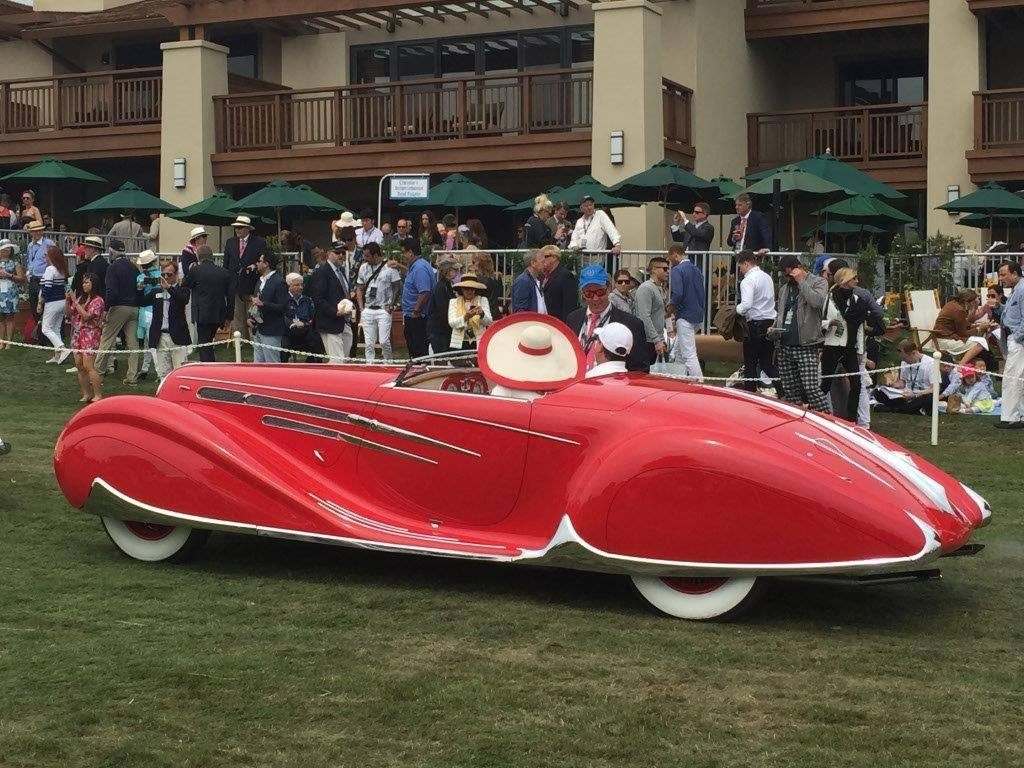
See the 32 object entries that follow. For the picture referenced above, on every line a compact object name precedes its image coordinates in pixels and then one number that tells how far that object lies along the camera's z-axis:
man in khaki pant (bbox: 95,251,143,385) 17.56
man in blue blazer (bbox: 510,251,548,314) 15.60
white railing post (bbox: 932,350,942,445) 14.35
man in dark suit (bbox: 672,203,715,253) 19.02
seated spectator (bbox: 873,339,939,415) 16.97
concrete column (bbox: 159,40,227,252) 28.12
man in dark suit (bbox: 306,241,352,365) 16.80
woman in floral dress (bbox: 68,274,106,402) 16.78
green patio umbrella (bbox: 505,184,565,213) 22.44
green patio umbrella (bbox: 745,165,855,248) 18.72
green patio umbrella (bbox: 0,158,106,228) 26.69
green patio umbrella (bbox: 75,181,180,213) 25.23
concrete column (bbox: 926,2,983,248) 25.22
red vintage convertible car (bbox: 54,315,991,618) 7.12
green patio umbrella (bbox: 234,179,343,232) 22.98
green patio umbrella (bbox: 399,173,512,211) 23.31
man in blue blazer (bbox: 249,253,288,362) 16.78
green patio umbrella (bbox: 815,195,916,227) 20.14
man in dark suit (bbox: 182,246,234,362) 17.56
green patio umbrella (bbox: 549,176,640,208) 21.50
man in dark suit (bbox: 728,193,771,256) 17.94
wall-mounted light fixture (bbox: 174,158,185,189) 28.16
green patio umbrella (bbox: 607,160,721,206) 20.03
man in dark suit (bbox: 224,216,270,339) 18.19
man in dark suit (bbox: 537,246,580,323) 15.37
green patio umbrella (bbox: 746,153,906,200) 19.95
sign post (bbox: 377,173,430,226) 21.55
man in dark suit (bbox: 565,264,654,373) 11.91
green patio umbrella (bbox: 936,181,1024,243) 22.38
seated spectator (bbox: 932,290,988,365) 18.05
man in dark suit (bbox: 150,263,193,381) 17.77
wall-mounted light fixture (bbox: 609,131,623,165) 24.48
